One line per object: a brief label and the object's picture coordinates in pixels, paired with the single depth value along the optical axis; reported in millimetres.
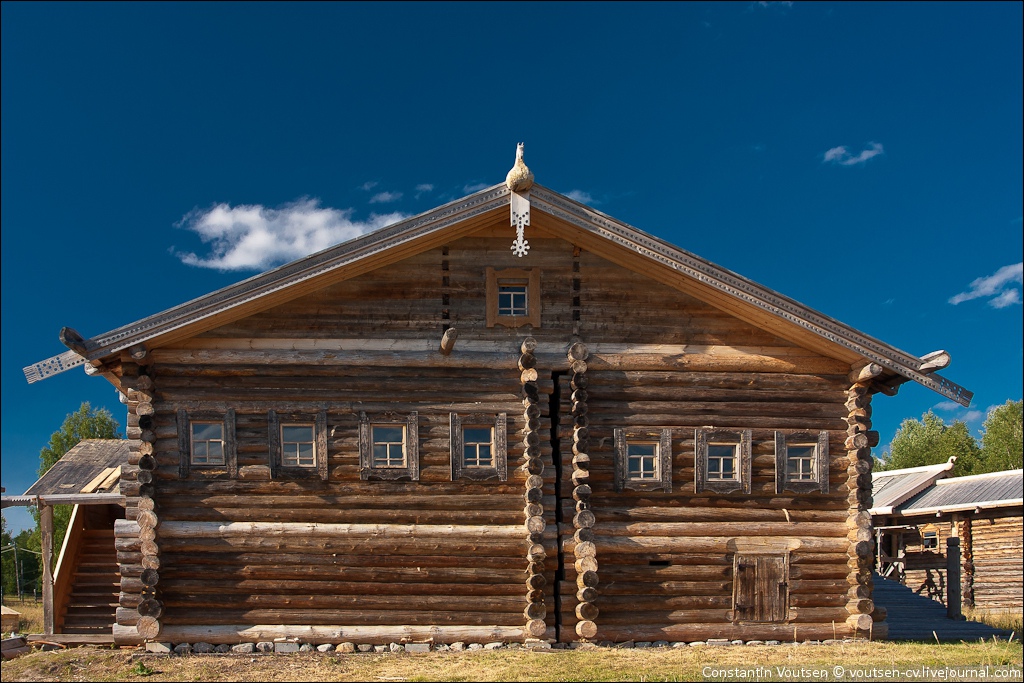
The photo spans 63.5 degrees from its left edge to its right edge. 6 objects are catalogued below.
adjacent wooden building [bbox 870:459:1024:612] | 24125
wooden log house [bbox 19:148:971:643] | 14078
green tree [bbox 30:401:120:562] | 38250
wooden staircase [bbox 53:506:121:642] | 18062
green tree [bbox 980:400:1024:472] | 46250
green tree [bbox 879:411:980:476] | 48062
